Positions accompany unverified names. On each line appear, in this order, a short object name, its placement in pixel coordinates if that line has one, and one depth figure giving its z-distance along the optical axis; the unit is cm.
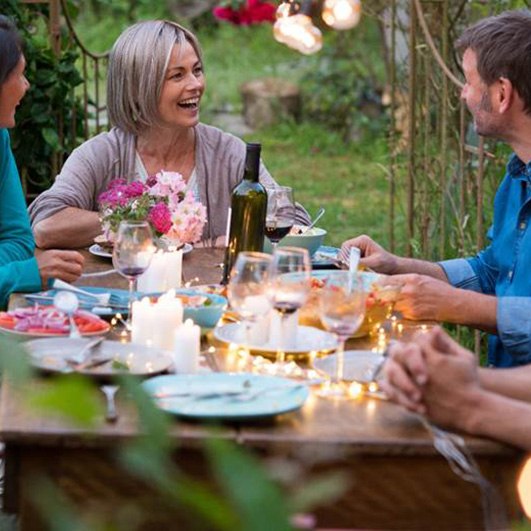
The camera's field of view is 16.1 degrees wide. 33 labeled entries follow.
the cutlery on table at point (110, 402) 283
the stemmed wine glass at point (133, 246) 371
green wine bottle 445
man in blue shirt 413
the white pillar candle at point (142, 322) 355
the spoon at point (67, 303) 375
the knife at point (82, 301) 401
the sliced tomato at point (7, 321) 364
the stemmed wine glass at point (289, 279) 329
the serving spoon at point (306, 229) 507
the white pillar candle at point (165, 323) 354
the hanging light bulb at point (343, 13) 716
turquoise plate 285
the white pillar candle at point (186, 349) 328
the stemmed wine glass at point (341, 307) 318
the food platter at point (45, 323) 359
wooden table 278
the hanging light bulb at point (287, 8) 741
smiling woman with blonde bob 556
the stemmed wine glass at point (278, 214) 450
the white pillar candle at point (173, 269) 434
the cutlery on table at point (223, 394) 297
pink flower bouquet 473
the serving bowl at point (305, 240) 485
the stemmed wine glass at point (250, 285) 333
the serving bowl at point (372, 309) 379
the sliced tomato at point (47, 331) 359
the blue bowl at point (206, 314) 378
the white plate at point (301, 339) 353
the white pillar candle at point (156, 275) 425
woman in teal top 433
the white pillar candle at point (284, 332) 351
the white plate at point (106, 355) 318
